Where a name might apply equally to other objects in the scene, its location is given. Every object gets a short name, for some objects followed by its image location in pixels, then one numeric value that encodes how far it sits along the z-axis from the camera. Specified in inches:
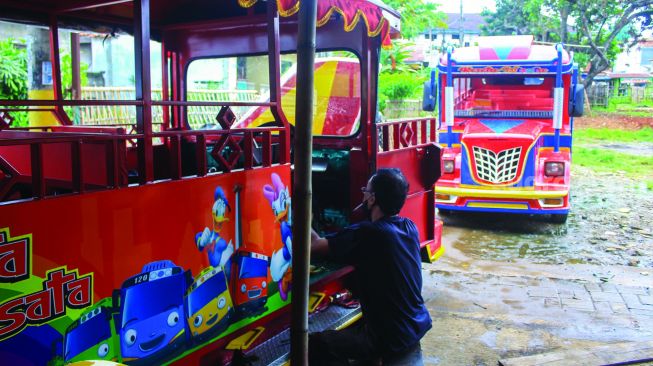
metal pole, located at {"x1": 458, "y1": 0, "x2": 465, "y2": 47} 998.1
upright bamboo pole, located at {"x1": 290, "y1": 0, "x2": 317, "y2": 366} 86.9
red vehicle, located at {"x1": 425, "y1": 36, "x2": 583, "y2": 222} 309.3
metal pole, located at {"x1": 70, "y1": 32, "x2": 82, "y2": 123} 246.1
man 122.7
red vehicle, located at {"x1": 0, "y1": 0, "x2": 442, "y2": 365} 79.3
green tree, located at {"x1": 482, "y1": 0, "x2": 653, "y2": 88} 856.4
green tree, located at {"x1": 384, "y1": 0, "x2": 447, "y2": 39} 492.3
